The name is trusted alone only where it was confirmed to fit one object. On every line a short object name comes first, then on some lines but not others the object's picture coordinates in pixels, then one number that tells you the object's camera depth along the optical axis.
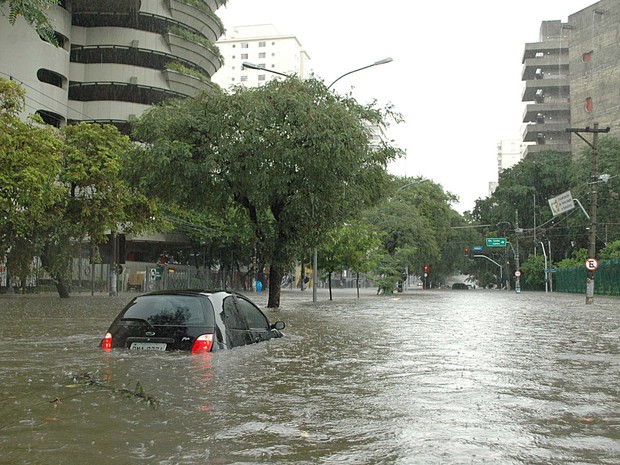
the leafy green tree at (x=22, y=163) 23.50
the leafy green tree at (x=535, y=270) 74.27
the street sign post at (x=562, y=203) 39.47
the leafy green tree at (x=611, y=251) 55.36
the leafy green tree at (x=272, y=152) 20.80
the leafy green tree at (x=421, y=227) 58.72
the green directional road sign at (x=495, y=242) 69.25
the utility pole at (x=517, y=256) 69.00
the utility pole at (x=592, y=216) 33.16
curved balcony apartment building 55.44
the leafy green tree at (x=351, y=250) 35.31
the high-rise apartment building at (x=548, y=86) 84.50
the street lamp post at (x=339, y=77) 27.05
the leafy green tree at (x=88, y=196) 31.56
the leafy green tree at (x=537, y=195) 69.31
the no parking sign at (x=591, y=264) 33.50
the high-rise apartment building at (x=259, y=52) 131.75
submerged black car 9.10
